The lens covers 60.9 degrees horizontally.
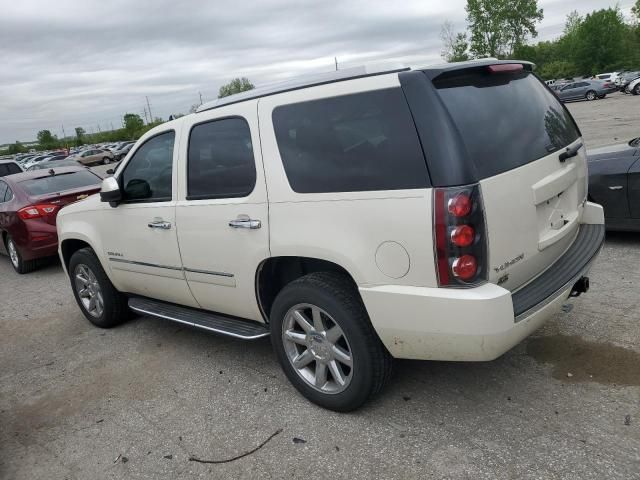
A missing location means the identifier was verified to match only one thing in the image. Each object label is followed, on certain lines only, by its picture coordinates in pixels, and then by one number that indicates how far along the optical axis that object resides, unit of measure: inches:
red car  312.2
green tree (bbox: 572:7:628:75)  3142.2
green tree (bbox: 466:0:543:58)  3292.3
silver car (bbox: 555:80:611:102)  1451.8
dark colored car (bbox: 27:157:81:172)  754.1
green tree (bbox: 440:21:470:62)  3224.7
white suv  103.9
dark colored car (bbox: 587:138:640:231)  209.3
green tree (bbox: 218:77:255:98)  4174.0
